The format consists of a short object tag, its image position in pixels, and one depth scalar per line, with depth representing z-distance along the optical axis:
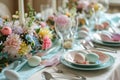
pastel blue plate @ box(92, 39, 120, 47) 1.39
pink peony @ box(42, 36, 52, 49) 1.17
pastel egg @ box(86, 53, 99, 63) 1.09
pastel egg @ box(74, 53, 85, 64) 1.06
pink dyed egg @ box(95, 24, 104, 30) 1.77
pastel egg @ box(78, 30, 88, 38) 1.54
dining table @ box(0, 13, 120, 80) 0.98
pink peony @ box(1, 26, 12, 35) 1.05
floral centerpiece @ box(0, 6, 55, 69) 1.04
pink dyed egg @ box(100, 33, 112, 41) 1.44
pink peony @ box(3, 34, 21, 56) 1.03
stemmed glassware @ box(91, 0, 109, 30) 1.97
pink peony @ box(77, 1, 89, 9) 1.91
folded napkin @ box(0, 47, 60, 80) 0.98
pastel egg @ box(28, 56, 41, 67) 1.07
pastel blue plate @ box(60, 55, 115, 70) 1.03
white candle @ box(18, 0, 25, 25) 1.20
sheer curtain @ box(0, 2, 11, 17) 2.43
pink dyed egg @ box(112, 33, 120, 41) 1.46
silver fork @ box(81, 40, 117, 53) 1.33
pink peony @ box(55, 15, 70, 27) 1.28
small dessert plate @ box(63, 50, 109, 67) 1.05
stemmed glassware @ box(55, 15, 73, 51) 1.28
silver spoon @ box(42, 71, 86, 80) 0.93
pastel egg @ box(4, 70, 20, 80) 0.89
